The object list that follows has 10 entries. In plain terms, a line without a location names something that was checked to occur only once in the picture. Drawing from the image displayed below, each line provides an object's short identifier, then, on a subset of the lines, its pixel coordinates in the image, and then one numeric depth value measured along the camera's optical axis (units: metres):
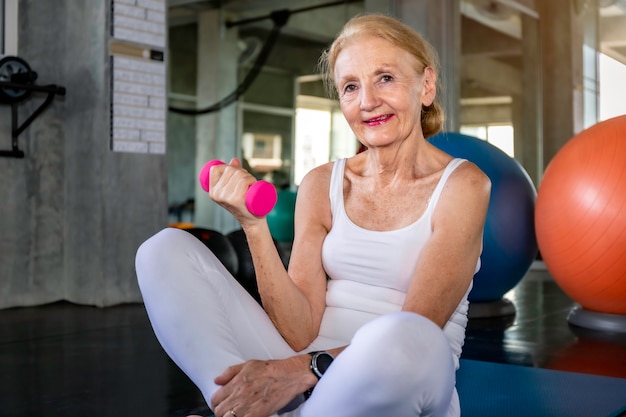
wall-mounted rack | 3.69
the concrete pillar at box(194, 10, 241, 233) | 8.84
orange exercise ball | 2.95
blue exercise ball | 3.33
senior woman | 1.28
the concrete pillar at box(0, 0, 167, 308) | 3.87
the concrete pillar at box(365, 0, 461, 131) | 5.71
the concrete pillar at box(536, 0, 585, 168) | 6.51
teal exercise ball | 8.04
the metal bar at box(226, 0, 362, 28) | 8.17
